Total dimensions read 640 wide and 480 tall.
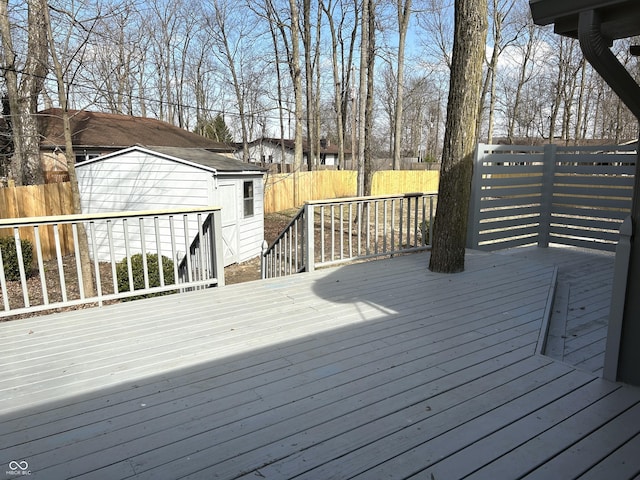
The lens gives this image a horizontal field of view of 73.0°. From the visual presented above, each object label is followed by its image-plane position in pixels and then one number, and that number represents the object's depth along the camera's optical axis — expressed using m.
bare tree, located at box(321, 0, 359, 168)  20.14
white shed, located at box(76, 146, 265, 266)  9.25
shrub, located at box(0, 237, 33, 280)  8.09
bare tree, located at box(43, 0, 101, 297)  6.12
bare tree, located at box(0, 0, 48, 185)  6.65
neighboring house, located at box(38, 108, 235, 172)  13.53
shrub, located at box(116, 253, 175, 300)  7.00
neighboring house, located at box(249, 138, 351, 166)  34.91
